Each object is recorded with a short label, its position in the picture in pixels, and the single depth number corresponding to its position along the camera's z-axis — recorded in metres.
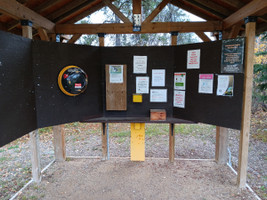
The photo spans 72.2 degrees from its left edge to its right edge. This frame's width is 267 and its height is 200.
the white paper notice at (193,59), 3.06
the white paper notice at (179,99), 3.32
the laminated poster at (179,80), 3.27
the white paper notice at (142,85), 3.40
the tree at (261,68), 5.01
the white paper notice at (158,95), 3.43
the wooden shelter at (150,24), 2.66
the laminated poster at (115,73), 3.37
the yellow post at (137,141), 3.53
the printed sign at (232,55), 2.66
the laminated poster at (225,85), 2.77
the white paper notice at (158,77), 3.38
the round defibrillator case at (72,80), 2.89
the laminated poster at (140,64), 3.37
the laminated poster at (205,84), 2.96
